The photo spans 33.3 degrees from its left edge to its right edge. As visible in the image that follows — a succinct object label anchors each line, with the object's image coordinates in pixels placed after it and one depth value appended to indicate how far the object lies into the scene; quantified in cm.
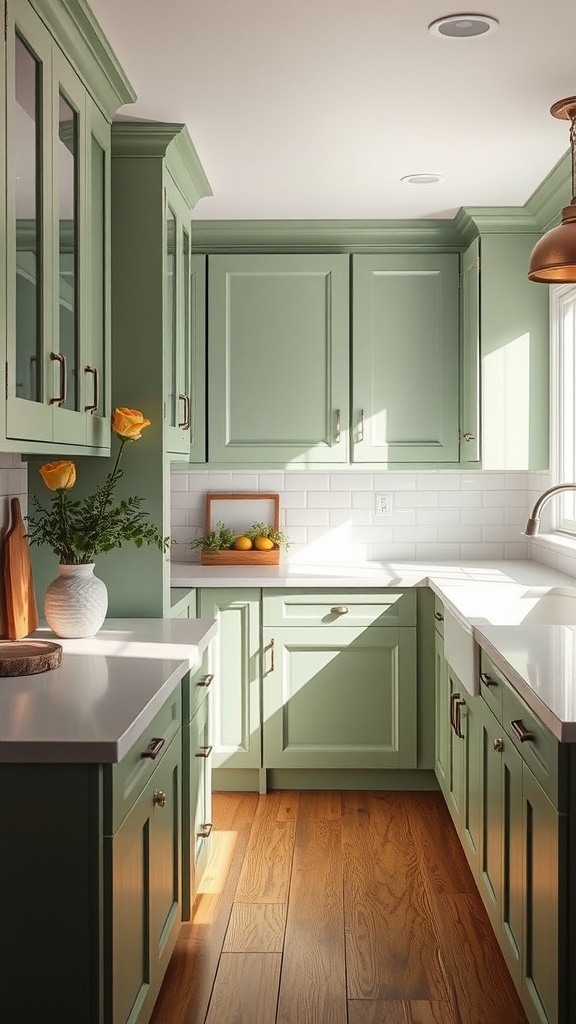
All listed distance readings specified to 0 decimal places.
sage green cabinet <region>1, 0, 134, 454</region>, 201
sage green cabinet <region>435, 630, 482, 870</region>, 295
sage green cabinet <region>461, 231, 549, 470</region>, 403
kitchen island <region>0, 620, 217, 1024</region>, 172
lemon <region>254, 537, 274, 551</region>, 445
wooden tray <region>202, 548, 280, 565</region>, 441
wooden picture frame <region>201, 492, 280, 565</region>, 461
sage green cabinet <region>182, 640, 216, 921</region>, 275
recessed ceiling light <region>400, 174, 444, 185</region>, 357
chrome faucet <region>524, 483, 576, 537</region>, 271
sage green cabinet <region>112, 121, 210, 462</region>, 300
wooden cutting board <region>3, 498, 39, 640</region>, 259
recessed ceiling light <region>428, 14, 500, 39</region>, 232
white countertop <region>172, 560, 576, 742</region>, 203
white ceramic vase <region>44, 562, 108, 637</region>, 261
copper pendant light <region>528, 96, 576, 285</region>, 233
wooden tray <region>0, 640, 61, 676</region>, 219
